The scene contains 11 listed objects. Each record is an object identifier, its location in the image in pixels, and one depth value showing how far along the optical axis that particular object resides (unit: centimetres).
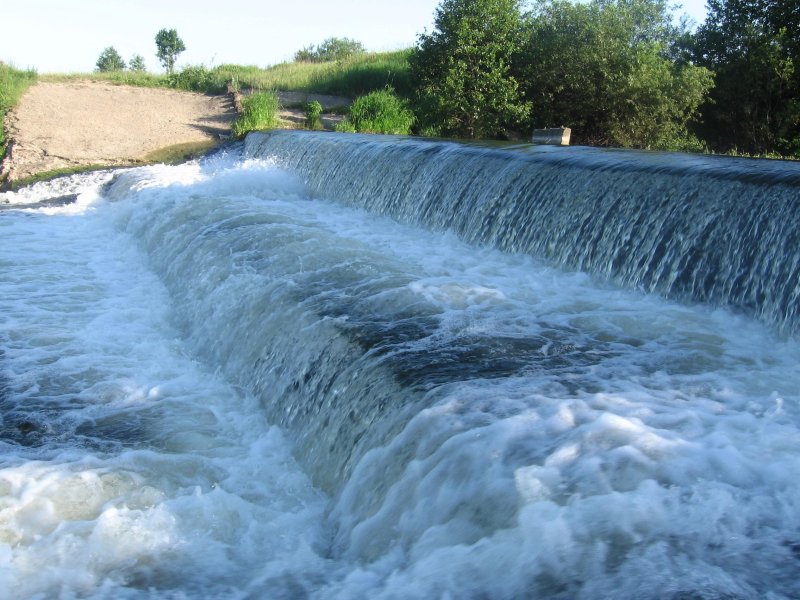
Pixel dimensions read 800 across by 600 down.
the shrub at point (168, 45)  4766
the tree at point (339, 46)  5133
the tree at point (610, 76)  1401
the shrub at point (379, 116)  1538
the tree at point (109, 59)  5919
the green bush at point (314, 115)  1645
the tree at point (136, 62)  5859
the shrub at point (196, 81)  1989
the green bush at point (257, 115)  1588
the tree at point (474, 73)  1477
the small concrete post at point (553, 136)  1216
